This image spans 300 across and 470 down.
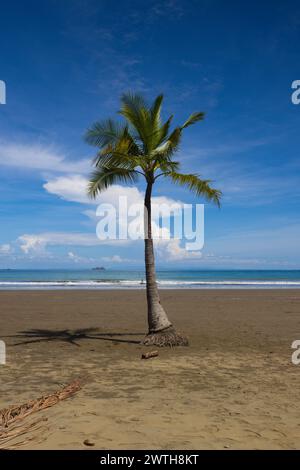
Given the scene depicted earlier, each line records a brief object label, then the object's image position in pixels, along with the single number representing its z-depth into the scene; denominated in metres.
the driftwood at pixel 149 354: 10.87
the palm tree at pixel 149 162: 12.49
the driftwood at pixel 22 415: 5.42
